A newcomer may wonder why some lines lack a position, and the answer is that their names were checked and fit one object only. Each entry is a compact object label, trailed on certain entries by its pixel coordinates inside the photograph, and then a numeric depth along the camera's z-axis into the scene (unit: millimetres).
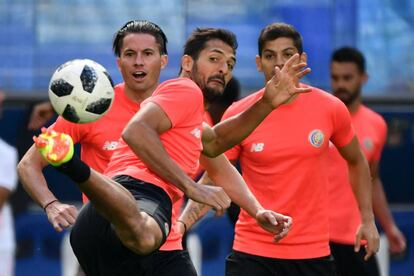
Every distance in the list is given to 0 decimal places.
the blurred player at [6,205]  17875
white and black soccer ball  13812
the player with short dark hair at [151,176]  13391
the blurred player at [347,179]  18984
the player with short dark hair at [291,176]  16266
